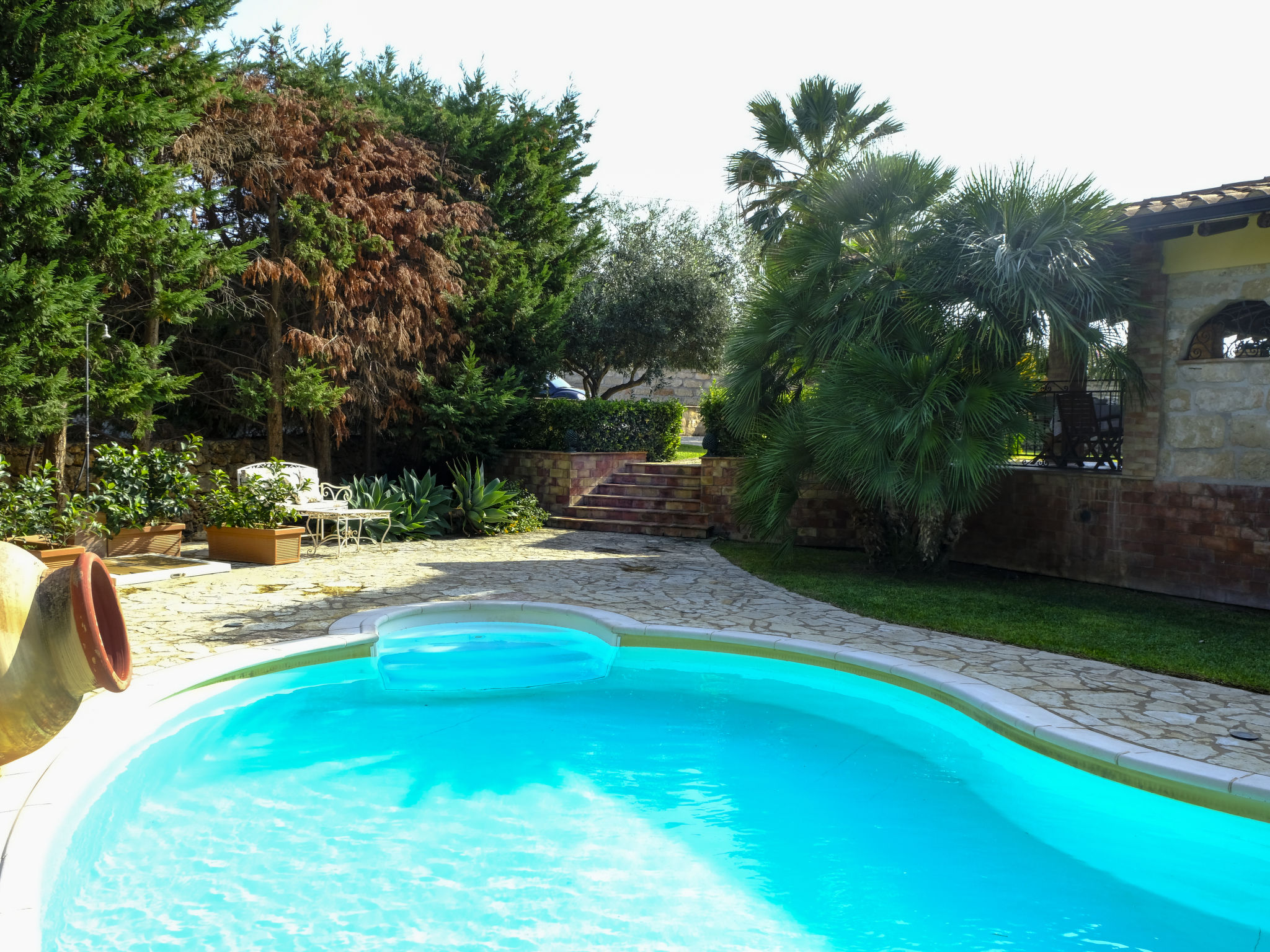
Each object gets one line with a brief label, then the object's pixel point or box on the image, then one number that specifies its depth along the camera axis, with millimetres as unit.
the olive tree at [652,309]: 19188
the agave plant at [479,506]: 14141
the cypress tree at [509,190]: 15516
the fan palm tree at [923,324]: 8773
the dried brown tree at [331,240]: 12422
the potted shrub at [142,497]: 10133
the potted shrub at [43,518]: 9031
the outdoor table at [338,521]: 11594
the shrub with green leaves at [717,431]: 15047
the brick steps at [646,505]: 14766
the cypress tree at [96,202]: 9281
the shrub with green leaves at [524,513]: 14711
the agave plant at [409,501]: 13391
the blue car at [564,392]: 23391
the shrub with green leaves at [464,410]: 14914
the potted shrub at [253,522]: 10781
